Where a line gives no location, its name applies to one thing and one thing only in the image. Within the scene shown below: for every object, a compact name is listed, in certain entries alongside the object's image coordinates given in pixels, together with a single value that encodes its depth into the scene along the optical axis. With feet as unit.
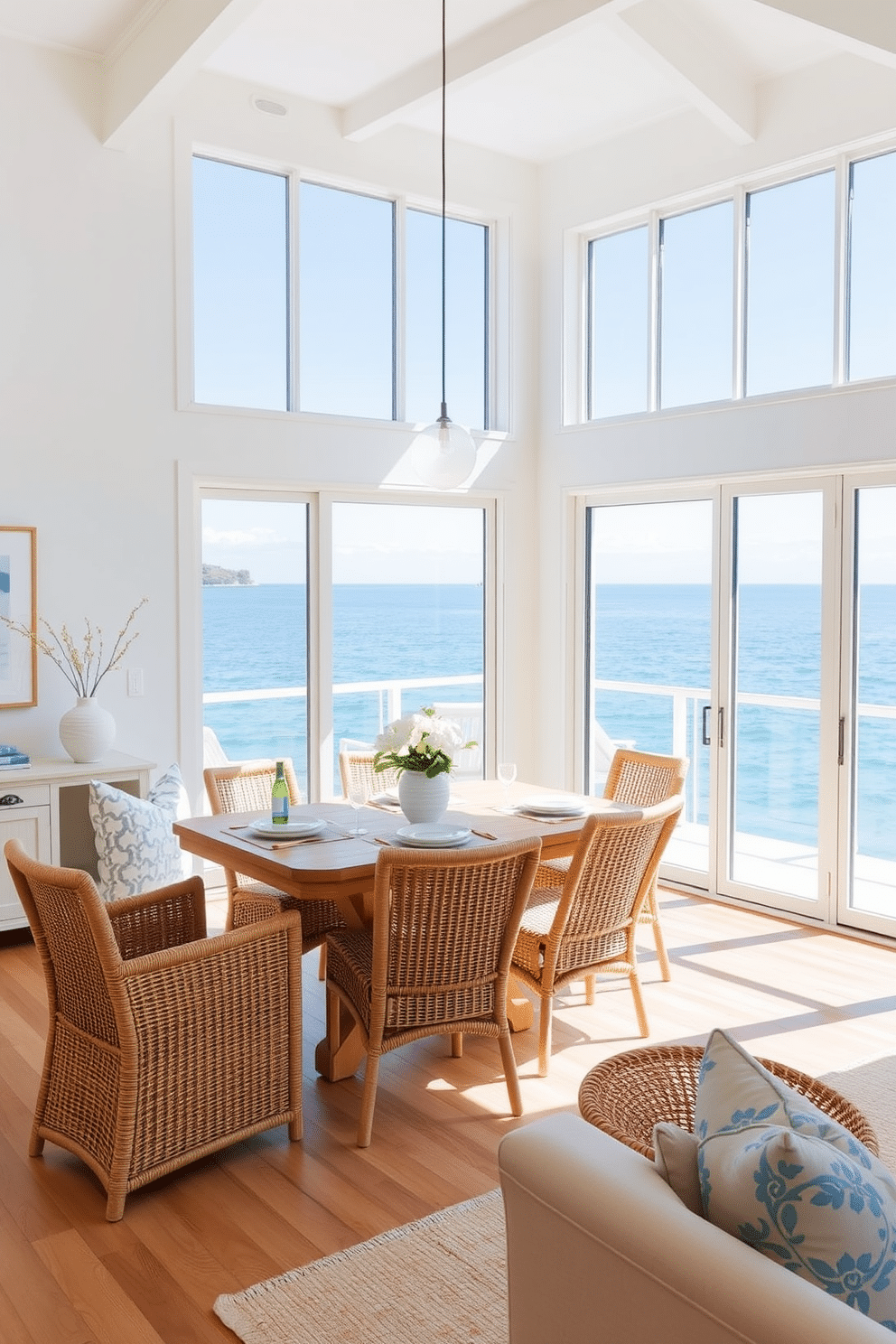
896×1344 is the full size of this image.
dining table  10.80
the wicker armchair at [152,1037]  9.02
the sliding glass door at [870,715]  16.38
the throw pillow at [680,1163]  5.36
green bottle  12.23
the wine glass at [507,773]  13.79
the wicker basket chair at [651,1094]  6.80
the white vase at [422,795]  12.84
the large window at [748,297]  16.49
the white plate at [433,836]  11.70
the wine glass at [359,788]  16.22
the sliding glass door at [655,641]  19.12
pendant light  12.78
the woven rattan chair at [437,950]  10.07
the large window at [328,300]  18.29
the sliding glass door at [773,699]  17.34
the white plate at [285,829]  11.96
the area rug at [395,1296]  7.74
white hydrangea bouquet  12.85
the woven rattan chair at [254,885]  13.14
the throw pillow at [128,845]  14.40
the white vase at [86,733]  16.16
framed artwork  16.29
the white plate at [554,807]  13.35
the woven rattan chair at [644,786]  13.98
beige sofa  4.52
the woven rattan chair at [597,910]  11.60
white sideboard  15.35
